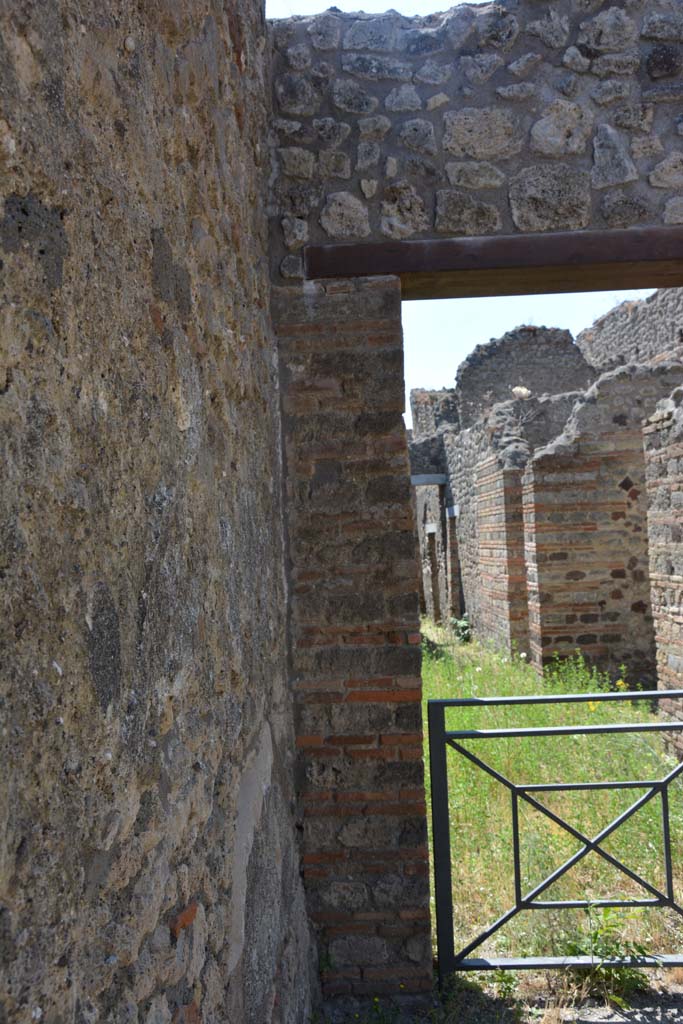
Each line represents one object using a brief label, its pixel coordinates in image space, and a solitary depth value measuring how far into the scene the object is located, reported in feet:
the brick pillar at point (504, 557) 30.45
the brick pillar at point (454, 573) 42.78
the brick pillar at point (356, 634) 9.72
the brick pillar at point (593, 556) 28.35
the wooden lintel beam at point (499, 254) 10.16
